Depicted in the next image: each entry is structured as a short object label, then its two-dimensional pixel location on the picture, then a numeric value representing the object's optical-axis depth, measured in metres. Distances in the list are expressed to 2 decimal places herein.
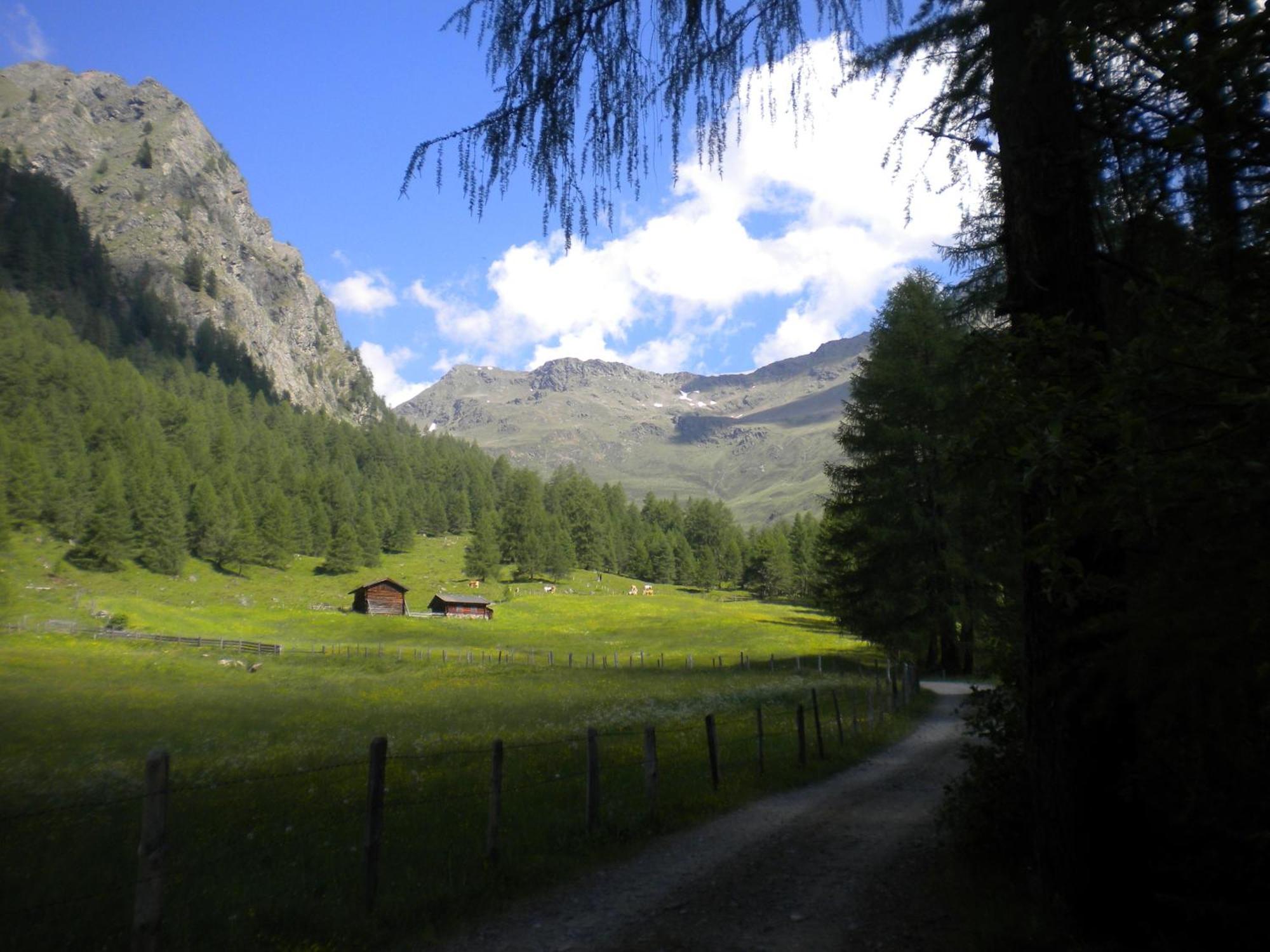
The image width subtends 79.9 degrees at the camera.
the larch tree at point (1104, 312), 2.96
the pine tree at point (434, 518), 176.62
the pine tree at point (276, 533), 126.69
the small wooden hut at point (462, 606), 98.69
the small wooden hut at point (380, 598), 100.94
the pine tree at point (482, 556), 130.50
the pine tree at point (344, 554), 131.12
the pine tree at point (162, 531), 109.44
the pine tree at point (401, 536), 154.50
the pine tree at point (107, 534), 102.94
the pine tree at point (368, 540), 137.50
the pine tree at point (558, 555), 136.75
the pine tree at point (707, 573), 147.88
